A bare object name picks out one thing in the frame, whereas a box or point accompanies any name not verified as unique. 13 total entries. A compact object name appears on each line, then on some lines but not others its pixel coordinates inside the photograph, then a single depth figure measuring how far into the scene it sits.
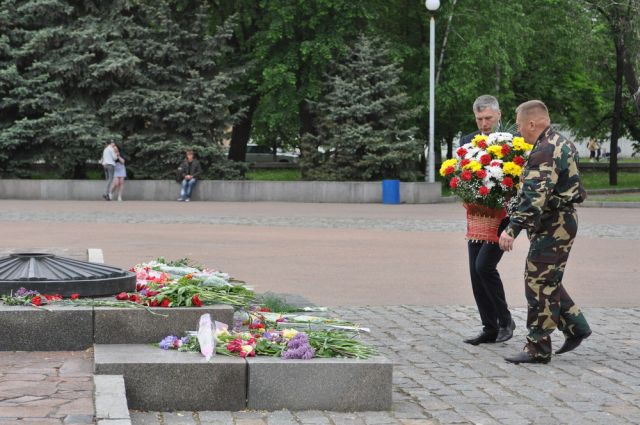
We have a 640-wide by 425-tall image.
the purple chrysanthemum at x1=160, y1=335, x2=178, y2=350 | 8.84
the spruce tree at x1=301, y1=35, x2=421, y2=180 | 46.35
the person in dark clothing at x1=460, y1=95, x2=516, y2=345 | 11.75
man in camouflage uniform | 10.47
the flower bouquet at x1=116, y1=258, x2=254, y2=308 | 9.65
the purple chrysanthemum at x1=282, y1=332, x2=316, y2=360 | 8.46
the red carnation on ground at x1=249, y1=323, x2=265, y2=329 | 9.69
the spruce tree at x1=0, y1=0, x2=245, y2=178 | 46.01
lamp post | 43.91
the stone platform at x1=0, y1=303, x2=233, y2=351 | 9.18
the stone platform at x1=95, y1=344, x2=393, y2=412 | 8.18
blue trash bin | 44.59
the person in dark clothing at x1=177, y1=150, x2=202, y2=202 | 45.30
